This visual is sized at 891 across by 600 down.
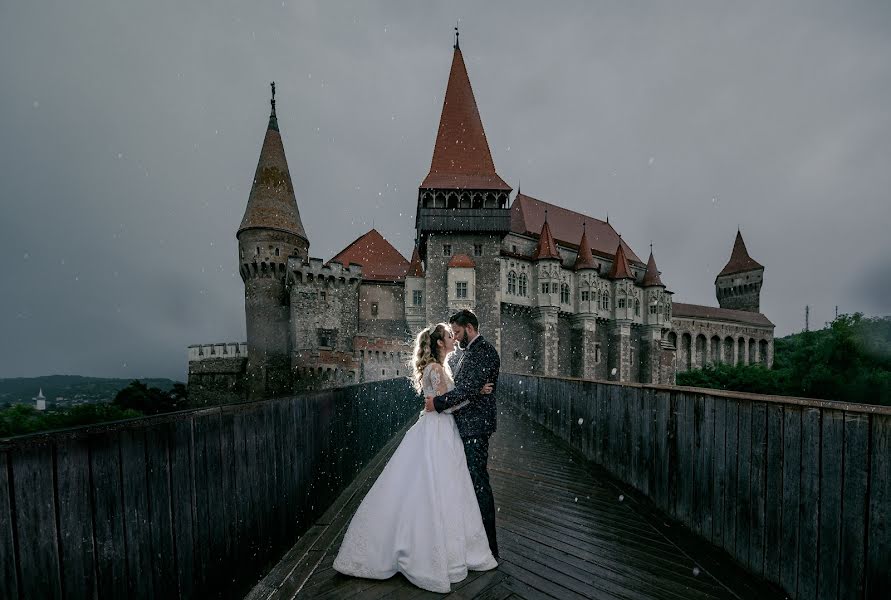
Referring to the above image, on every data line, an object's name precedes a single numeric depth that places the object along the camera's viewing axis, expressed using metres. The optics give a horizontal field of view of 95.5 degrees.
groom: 3.04
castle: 29.20
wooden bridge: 1.73
